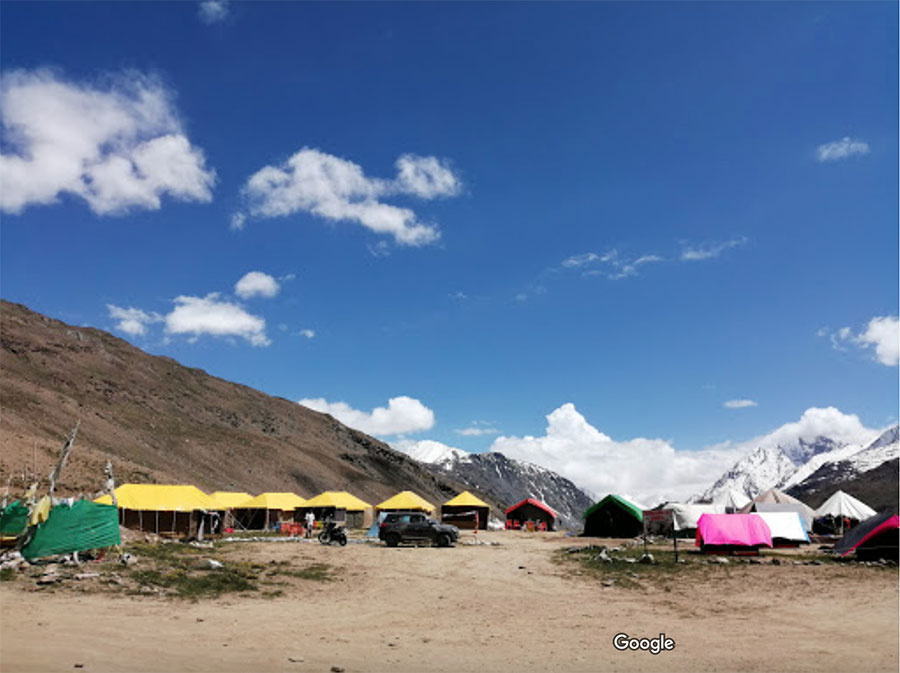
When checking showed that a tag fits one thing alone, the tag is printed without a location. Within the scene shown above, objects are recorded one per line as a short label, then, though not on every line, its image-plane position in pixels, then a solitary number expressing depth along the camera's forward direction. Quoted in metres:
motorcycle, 38.22
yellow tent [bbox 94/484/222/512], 42.50
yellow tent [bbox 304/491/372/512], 62.90
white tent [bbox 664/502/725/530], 47.06
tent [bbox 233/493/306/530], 61.00
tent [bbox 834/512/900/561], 29.53
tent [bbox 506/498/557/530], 67.81
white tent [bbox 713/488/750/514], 54.94
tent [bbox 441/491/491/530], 64.38
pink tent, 32.81
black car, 38.25
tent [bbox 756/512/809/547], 36.56
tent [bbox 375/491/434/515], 62.38
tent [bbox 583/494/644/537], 50.78
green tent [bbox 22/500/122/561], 20.25
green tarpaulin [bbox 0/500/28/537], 22.34
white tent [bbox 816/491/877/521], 50.03
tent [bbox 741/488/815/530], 51.56
